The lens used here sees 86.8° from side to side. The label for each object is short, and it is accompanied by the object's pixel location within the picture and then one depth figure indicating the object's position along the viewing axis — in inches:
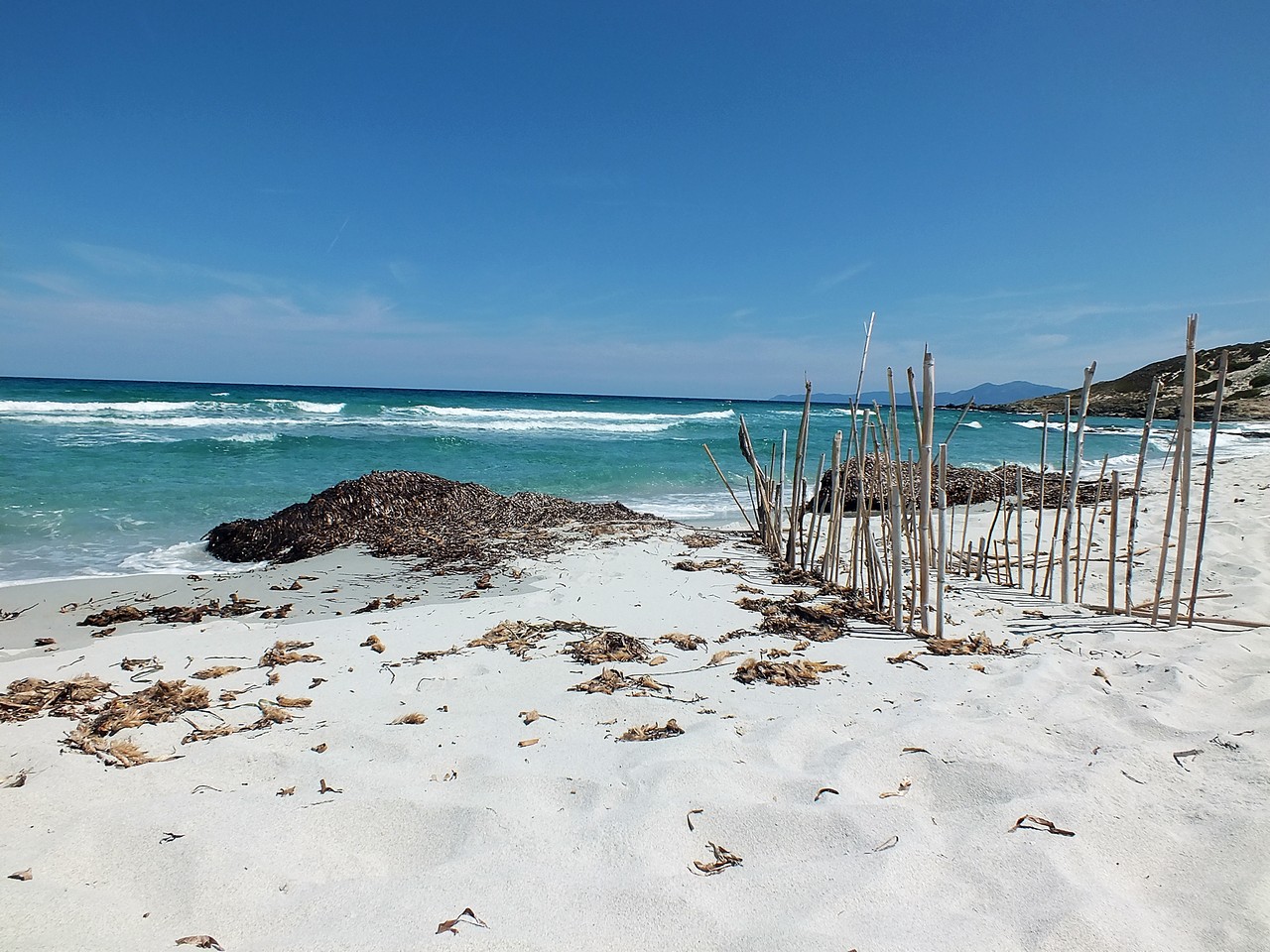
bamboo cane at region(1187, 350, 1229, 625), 131.5
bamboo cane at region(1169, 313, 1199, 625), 123.1
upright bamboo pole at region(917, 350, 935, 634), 127.3
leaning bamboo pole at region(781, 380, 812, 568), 205.9
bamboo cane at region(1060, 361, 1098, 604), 153.3
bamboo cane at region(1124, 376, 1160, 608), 144.0
